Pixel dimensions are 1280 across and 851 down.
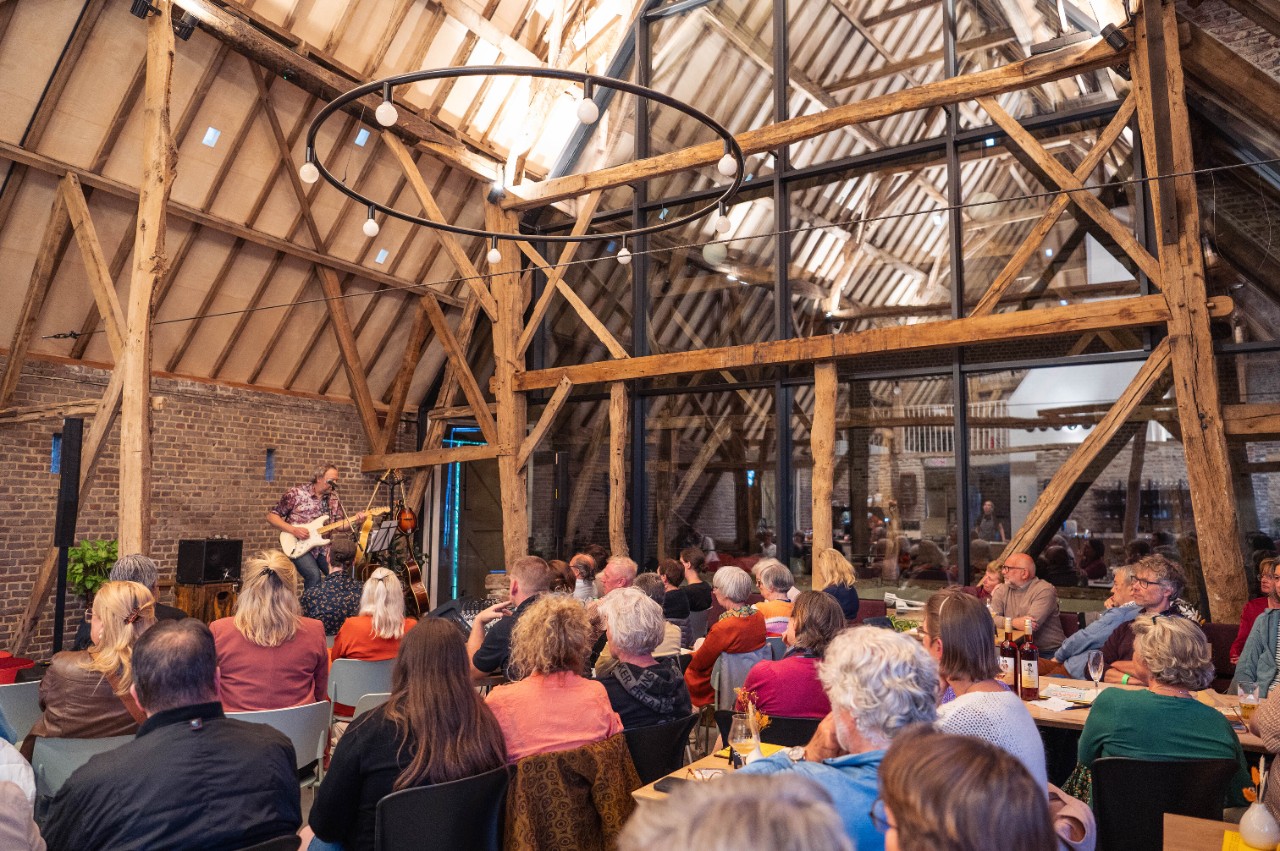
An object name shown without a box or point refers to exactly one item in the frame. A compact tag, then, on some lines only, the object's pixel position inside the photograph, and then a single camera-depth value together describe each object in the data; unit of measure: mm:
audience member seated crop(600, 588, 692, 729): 3477
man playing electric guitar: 10242
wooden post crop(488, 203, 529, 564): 10312
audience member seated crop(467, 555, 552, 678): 4457
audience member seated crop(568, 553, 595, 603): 7379
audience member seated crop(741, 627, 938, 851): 2242
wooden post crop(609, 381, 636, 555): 9953
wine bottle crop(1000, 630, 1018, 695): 4371
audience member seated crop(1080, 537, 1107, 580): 7926
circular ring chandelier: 4074
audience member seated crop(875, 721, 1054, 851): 1296
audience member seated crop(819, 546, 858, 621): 6543
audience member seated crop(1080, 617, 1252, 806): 3012
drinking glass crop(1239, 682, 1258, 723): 3914
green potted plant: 8562
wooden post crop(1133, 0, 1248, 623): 6781
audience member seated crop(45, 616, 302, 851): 2217
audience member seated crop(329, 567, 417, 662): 4840
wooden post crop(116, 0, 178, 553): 7273
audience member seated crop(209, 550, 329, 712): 4047
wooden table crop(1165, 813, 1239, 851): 2404
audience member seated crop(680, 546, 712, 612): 7133
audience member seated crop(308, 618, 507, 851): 2629
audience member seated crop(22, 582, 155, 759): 3271
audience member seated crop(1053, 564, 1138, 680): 5078
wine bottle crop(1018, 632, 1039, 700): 4418
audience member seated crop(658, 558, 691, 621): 6348
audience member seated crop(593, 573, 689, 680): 5487
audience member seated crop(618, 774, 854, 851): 1072
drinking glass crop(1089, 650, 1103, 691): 4305
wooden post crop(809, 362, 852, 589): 8750
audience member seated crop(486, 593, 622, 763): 2996
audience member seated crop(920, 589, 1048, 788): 2451
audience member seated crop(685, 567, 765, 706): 4832
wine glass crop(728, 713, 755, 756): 3100
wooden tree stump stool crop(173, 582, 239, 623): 9328
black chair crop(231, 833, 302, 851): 2180
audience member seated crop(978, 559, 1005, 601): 7055
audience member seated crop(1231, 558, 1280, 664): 5156
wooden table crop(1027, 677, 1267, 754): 3672
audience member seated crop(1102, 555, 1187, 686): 5000
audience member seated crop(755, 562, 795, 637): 5562
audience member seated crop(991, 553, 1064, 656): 6074
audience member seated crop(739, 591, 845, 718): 3617
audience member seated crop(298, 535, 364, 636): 6301
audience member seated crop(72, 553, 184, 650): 5027
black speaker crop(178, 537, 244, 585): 9359
